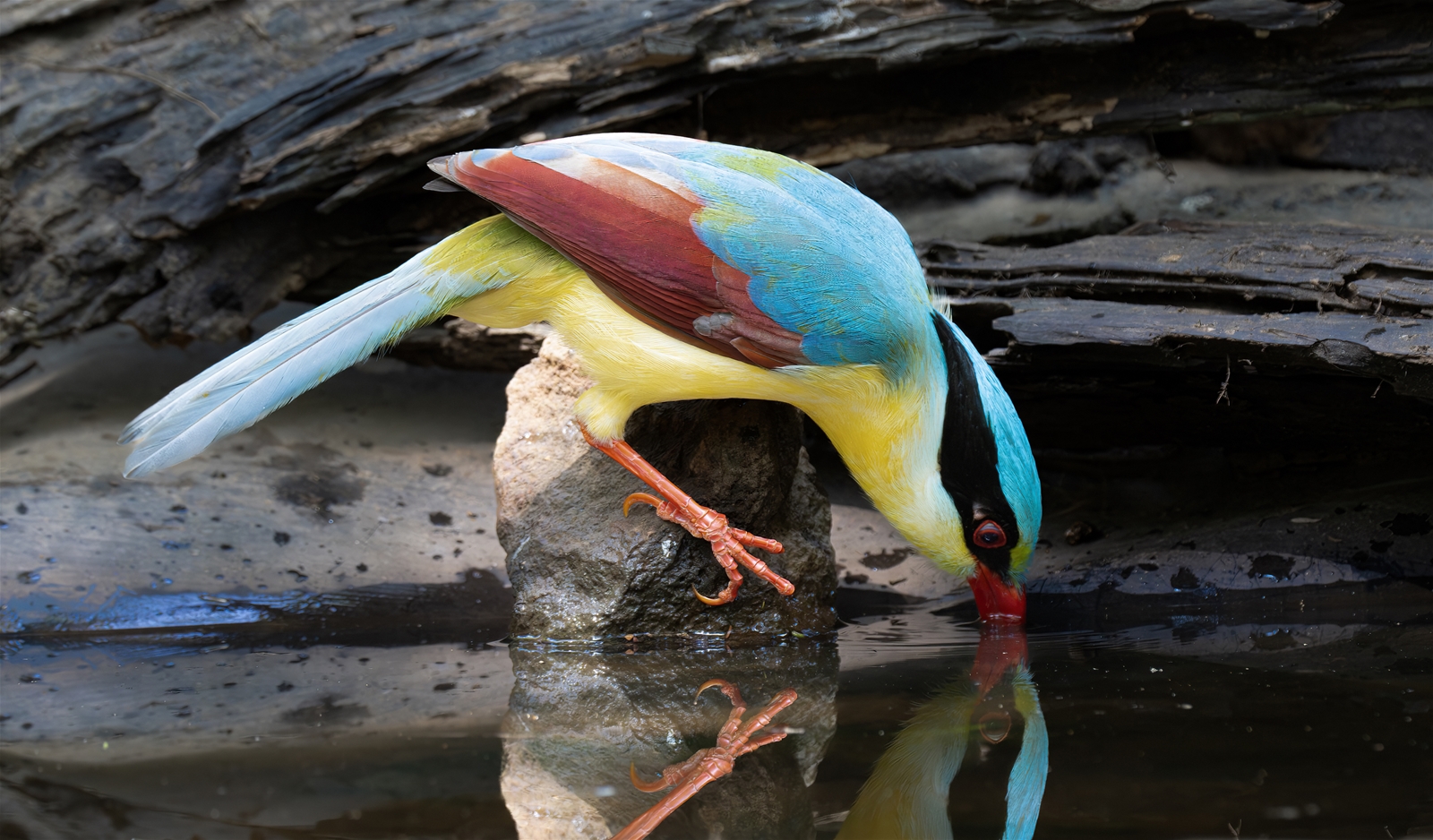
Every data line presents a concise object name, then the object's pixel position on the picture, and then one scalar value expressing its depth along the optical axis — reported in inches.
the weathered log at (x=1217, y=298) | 137.7
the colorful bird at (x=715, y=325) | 130.9
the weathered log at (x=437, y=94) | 187.6
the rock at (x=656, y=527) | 148.4
